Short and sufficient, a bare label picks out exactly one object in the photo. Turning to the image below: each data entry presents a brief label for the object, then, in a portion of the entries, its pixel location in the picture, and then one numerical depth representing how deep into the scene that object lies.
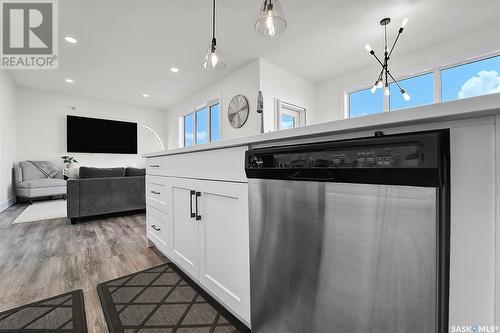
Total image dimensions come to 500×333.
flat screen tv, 5.52
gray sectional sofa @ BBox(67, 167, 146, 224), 2.89
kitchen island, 0.40
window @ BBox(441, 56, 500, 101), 2.92
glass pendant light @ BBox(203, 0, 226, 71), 1.82
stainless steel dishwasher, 0.43
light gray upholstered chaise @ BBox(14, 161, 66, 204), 4.33
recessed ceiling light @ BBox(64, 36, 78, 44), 3.09
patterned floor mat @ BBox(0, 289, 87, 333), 1.04
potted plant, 5.36
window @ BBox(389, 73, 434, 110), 3.44
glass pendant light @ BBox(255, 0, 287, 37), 1.39
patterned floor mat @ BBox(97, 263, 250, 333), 1.05
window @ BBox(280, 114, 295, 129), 4.22
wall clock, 3.96
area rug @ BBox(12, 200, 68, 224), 3.17
